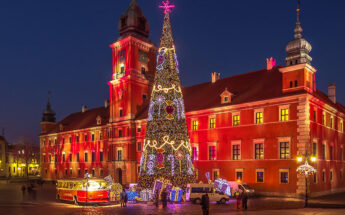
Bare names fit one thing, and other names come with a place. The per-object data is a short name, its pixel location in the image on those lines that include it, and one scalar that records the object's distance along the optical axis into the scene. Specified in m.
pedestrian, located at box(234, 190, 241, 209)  23.42
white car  27.03
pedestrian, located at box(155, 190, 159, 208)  24.94
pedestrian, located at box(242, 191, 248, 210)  23.23
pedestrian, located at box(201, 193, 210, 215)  17.12
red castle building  32.47
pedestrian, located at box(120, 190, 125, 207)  25.44
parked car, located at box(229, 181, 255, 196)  31.23
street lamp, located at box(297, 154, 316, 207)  25.42
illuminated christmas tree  26.30
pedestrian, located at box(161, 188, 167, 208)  24.30
